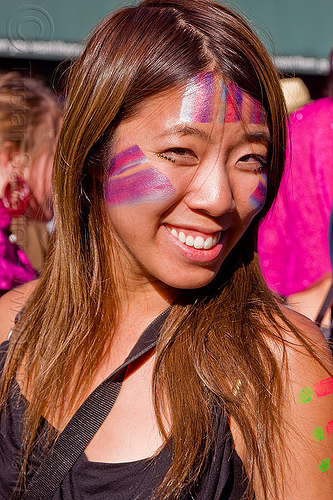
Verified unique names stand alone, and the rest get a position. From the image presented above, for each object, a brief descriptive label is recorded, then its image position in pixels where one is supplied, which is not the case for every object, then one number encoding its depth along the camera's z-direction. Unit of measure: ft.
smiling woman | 3.66
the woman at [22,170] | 7.22
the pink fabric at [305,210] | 7.84
